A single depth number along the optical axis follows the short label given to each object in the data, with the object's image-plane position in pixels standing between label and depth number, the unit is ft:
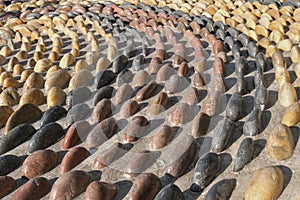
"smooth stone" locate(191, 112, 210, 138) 8.23
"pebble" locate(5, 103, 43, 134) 8.99
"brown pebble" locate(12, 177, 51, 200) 6.88
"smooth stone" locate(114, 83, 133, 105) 9.71
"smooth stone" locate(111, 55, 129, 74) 11.31
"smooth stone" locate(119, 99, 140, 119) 9.14
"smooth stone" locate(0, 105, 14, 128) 9.26
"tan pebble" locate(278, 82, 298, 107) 8.89
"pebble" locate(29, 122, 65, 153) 8.31
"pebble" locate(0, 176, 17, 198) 7.20
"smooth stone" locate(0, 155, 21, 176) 7.76
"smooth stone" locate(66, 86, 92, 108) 9.82
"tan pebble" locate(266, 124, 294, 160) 7.37
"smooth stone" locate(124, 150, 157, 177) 7.37
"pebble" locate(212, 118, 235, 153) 7.77
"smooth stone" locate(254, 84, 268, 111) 8.96
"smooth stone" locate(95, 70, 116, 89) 10.68
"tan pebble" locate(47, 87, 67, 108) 9.89
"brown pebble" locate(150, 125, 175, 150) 7.99
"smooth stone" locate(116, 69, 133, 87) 10.61
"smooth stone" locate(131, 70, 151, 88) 10.37
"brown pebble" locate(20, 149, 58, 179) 7.55
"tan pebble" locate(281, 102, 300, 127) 8.18
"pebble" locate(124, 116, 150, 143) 8.38
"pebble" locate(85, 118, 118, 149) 8.30
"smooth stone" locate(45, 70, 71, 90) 10.77
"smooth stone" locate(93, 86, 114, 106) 9.77
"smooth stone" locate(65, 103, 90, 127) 9.09
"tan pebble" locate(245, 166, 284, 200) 6.42
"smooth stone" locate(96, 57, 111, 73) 11.39
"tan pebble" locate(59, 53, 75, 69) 11.92
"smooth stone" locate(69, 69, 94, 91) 10.58
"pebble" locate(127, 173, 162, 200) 6.63
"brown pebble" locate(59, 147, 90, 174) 7.61
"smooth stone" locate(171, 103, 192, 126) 8.71
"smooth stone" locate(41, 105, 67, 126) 9.16
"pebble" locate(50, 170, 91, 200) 6.85
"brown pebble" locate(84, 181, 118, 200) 6.70
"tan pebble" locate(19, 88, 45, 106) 9.94
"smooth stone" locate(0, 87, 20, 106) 9.99
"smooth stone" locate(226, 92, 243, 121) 8.63
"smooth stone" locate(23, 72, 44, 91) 10.79
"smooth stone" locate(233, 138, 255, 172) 7.26
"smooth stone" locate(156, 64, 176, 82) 10.49
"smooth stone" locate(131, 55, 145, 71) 11.29
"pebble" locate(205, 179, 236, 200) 6.53
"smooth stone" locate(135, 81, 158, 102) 9.70
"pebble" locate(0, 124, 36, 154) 8.43
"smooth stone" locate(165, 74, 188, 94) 9.94
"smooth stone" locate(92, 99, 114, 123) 9.06
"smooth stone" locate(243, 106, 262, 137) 8.09
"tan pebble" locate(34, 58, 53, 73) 11.74
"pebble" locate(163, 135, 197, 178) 7.26
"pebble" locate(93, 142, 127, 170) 7.66
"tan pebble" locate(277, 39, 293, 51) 11.43
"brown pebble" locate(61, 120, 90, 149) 8.30
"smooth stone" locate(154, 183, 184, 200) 6.40
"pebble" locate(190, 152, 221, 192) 6.95
